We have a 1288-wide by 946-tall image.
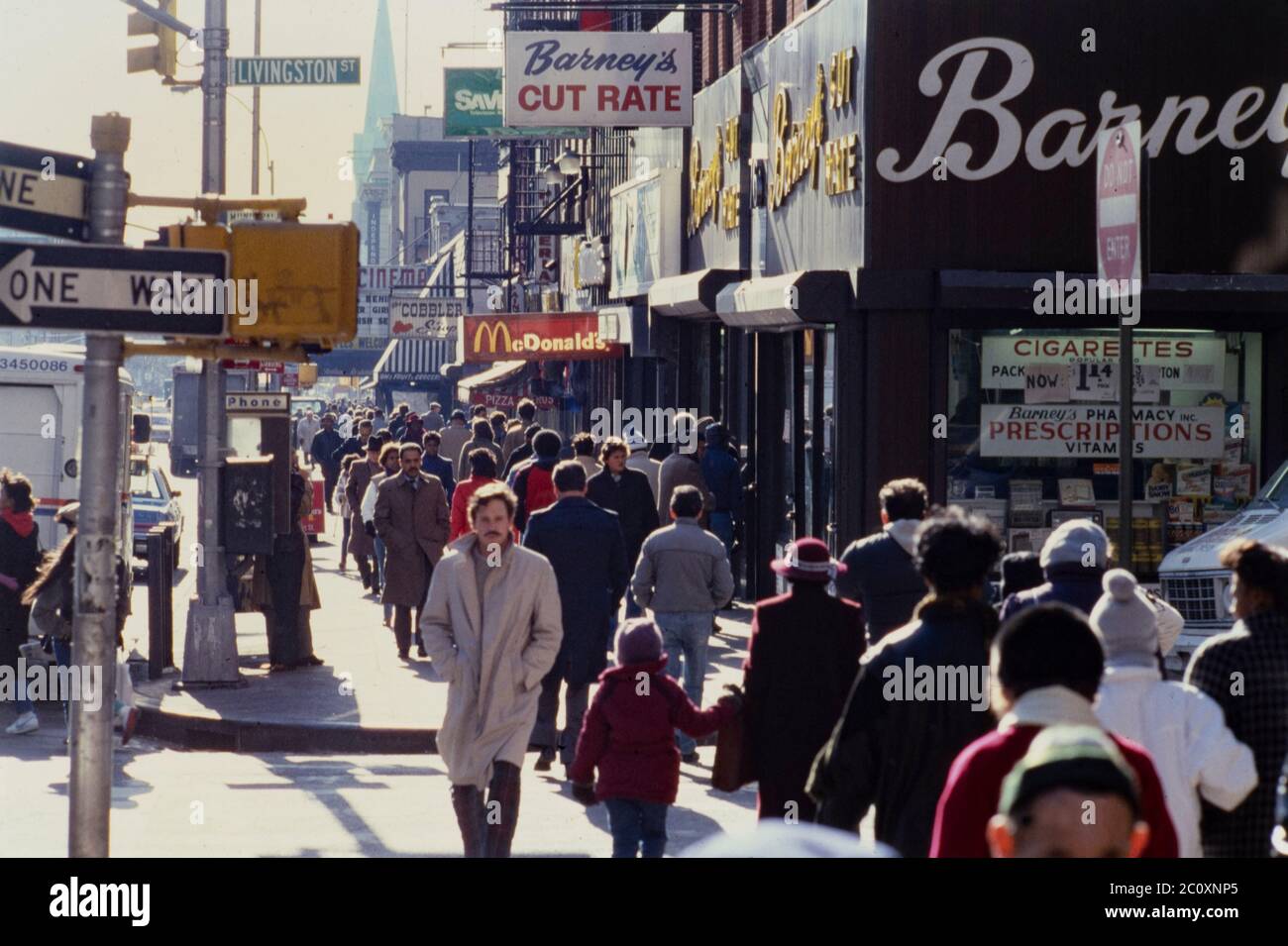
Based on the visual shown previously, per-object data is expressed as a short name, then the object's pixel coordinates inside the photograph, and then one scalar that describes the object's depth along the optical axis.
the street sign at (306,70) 18.30
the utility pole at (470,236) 53.59
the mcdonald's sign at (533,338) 31.86
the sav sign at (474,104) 33.94
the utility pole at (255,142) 32.31
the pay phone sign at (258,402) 18.25
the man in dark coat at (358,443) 30.66
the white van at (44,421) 20.84
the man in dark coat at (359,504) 23.81
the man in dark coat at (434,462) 20.83
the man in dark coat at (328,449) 33.78
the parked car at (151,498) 29.42
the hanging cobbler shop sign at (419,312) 47.28
